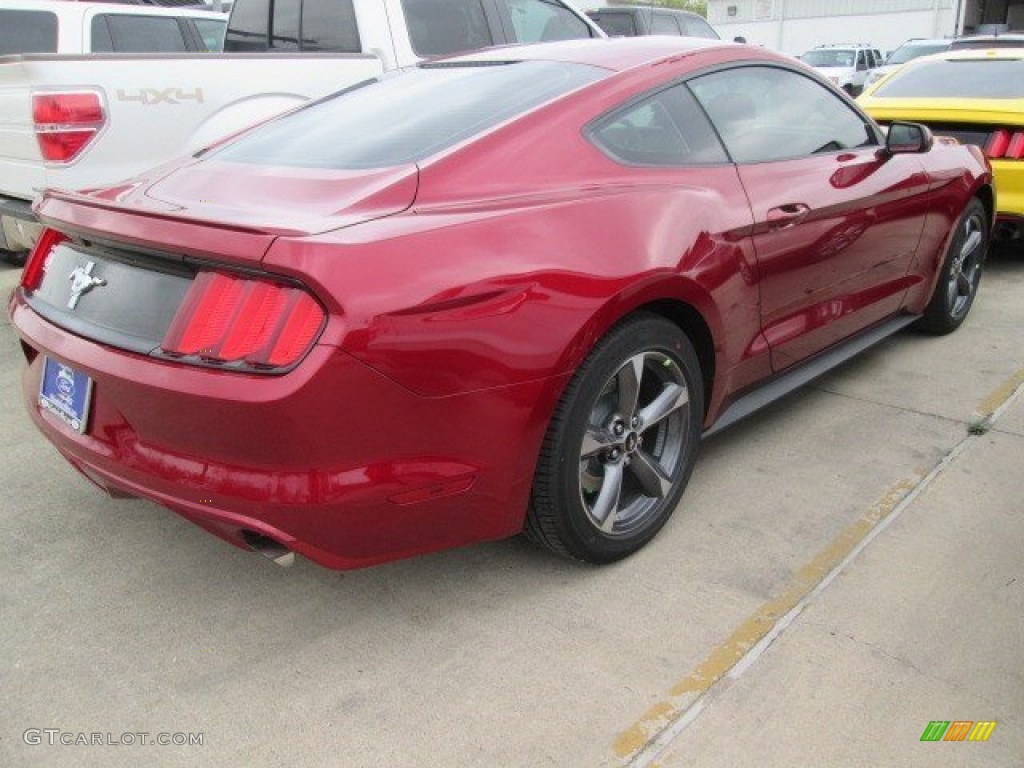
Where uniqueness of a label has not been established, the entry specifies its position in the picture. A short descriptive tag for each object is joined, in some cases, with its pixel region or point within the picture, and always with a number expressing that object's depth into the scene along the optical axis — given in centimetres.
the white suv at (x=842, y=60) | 2186
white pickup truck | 459
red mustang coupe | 204
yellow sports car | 559
